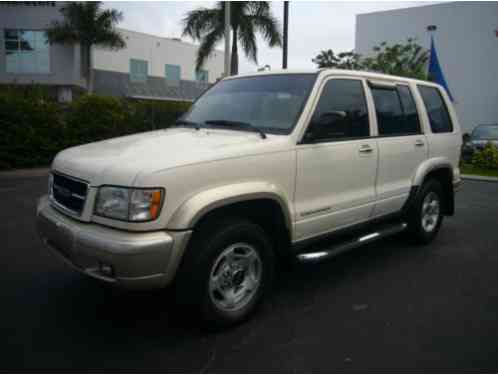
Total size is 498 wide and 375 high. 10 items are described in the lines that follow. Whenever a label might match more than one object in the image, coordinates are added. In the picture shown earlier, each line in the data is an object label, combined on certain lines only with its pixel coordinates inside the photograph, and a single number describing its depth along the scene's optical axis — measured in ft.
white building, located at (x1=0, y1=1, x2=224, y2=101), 97.91
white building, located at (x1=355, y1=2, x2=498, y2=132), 77.71
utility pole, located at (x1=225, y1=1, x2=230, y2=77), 46.18
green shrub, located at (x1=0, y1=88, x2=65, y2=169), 35.22
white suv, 8.93
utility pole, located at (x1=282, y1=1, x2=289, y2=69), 48.85
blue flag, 61.72
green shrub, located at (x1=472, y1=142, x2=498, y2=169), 42.14
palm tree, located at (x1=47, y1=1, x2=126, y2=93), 96.12
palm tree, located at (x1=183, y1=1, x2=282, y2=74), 63.98
